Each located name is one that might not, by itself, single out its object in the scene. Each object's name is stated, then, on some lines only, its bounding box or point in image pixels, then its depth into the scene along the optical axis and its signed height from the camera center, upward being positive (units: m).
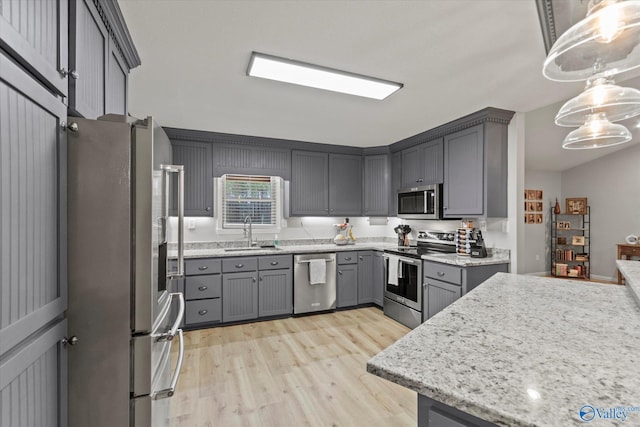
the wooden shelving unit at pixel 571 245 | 6.64 -0.74
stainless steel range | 3.51 -0.78
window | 4.09 +0.18
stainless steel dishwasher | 3.96 -1.02
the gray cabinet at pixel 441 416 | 0.68 -0.49
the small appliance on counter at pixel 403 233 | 4.48 -0.30
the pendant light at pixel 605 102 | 1.54 +0.61
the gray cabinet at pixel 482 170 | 3.12 +0.48
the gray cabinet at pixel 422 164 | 3.76 +0.68
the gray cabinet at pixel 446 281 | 2.95 -0.70
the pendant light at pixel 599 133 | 1.82 +0.51
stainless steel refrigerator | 1.12 -0.23
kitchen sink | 3.98 -0.49
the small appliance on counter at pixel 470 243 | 3.22 -0.33
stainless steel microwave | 3.72 +0.16
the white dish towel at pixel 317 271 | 3.98 -0.79
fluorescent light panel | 2.07 +1.06
